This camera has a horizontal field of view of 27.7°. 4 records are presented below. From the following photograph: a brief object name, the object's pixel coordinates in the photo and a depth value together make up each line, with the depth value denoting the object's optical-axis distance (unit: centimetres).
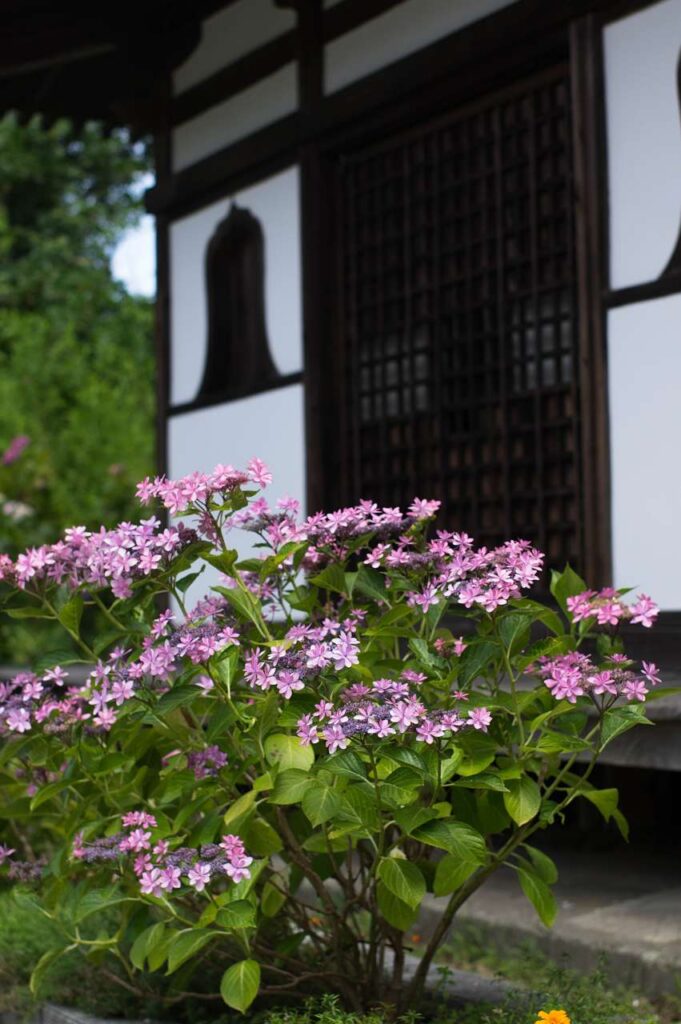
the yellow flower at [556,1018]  267
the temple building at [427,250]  478
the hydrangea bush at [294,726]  281
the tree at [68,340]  1227
